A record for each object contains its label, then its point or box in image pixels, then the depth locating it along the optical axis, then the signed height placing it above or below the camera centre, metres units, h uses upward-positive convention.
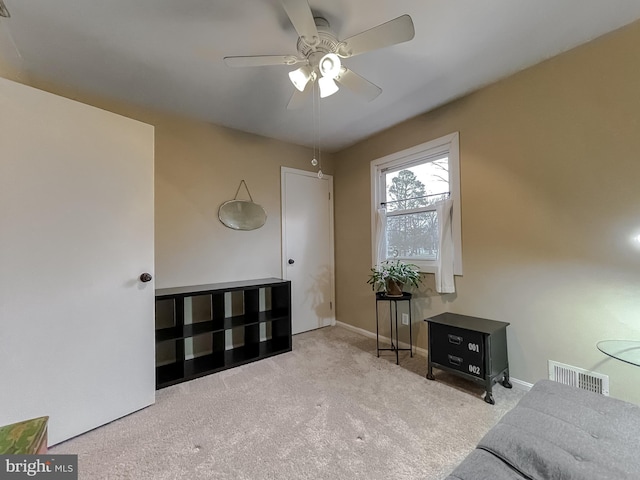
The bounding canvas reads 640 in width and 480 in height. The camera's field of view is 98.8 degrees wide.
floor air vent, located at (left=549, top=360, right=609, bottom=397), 1.83 -0.95
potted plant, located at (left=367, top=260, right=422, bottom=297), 2.75 -0.34
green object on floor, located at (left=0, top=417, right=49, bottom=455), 0.98 -0.70
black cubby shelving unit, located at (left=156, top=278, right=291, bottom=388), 2.45 -0.78
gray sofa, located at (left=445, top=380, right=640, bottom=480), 0.84 -0.71
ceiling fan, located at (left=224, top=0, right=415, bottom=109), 1.36 +1.09
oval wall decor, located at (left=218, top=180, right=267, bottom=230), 3.08 +0.38
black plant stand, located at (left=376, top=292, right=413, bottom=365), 2.76 -0.80
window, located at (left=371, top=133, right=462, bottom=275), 2.62 +0.48
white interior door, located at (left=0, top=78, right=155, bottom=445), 1.51 -0.08
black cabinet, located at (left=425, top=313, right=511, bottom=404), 2.02 -0.83
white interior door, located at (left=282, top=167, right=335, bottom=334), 3.57 -0.01
